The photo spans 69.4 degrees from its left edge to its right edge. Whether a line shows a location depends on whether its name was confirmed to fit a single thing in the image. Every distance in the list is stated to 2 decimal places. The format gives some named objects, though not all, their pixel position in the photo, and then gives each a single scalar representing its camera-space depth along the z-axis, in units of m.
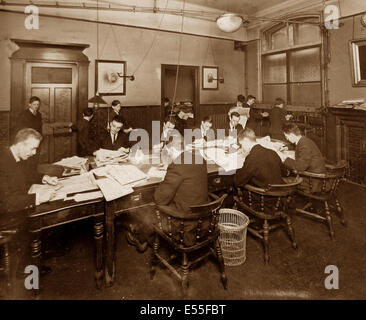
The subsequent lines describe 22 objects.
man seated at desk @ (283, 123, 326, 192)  3.27
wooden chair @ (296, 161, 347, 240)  3.11
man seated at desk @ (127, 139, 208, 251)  2.29
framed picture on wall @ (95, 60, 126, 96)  6.01
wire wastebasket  2.72
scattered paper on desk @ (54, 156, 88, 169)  2.97
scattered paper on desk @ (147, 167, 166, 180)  2.75
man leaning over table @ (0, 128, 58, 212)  2.32
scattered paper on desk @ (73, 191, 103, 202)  2.16
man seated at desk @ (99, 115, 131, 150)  4.02
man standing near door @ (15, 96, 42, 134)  4.84
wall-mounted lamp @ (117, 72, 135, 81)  6.24
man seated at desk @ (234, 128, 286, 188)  2.91
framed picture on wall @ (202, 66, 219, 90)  7.54
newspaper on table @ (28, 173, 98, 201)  2.26
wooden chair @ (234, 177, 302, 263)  2.72
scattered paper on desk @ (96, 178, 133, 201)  2.22
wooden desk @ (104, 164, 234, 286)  2.32
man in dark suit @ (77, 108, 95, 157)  4.17
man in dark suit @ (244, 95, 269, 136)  7.23
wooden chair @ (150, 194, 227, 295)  2.17
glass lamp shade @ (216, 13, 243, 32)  3.85
